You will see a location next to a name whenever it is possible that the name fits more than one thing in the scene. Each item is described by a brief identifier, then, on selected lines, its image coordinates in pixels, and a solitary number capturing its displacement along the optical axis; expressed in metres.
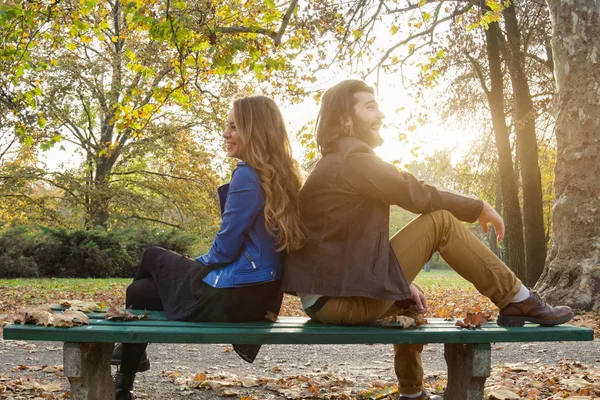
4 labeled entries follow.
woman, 3.11
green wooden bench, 2.72
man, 2.99
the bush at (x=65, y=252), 19.72
